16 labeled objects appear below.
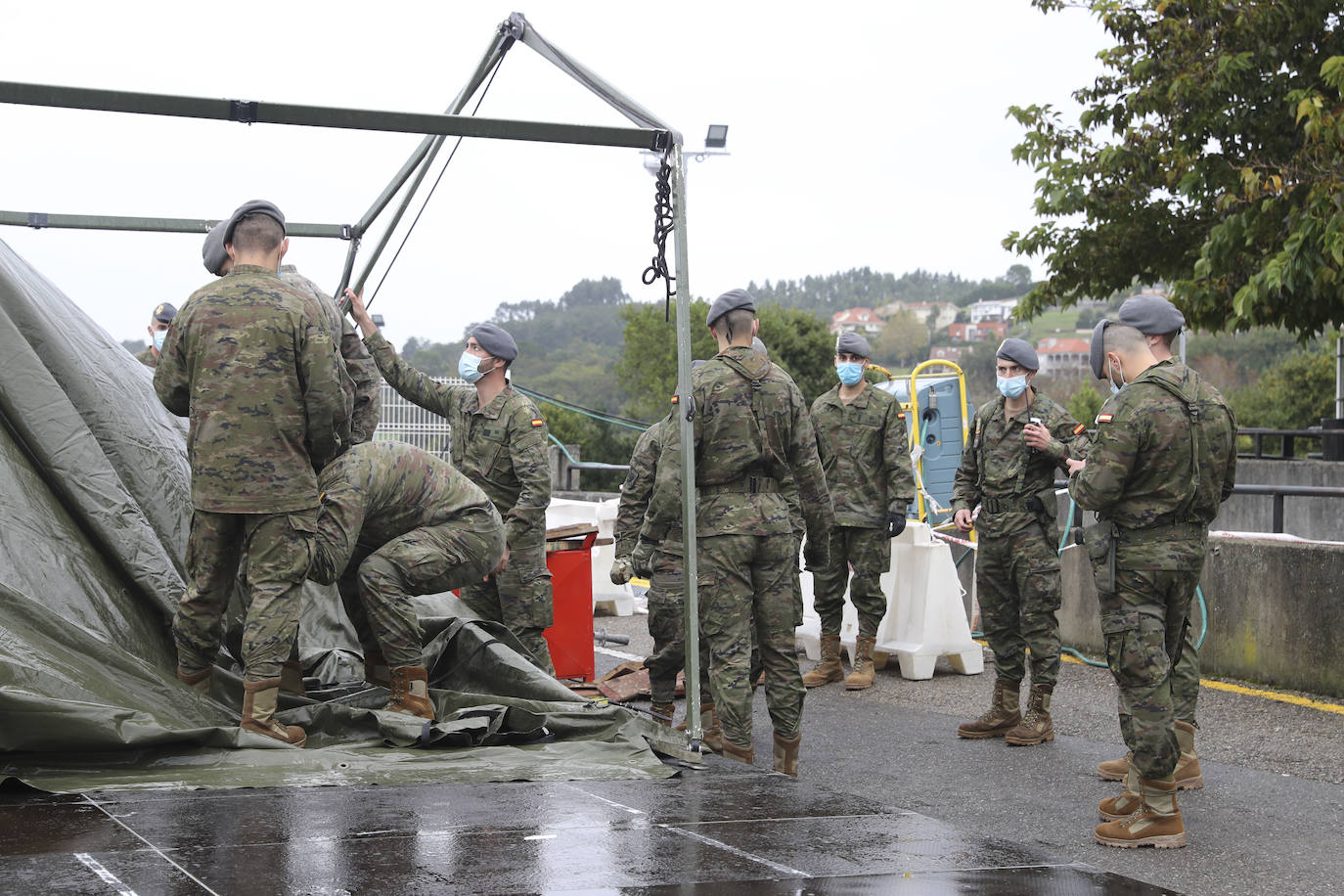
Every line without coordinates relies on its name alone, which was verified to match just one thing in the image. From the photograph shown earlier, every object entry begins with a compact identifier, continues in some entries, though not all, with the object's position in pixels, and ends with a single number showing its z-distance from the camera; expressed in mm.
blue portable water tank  14320
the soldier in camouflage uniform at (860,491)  8406
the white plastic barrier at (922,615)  8664
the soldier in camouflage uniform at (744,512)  5617
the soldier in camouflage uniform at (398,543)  5609
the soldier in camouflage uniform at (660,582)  6809
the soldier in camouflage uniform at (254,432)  4969
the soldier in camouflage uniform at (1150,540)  4902
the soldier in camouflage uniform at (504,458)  7223
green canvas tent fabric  4297
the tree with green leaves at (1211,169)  12828
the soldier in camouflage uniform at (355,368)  5383
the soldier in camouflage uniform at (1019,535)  6852
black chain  5137
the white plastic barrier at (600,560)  11688
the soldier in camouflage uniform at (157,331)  8578
